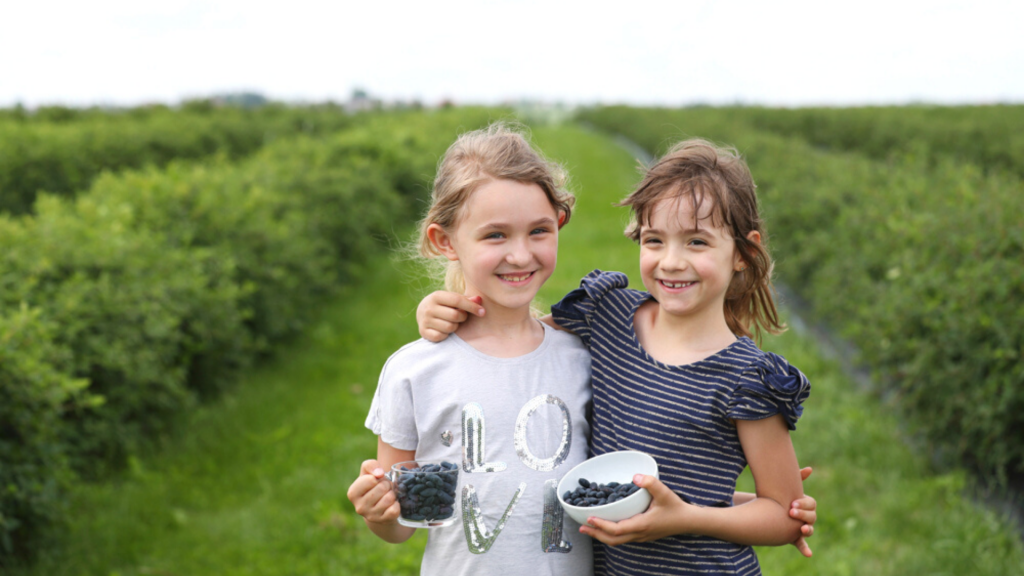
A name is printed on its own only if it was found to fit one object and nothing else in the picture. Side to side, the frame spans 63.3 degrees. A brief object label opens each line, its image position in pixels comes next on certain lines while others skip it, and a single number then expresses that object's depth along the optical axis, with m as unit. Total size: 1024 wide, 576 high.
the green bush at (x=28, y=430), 3.25
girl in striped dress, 1.67
